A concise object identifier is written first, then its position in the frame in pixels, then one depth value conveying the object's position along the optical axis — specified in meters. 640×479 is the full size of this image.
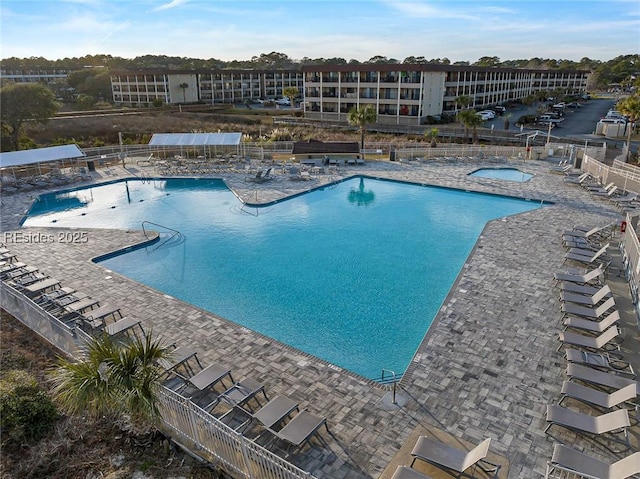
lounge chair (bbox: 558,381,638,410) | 7.72
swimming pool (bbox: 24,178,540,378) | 11.84
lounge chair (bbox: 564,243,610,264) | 13.84
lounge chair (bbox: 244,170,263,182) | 26.25
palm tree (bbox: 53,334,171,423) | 6.73
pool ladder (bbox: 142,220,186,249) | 18.02
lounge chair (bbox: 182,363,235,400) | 8.49
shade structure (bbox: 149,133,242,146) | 29.75
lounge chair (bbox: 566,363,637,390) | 8.27
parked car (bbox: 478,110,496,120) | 57.09
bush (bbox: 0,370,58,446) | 7.40
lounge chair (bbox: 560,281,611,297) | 11.82
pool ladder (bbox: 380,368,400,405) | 9.46
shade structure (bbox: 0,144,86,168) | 24.41
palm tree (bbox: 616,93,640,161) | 34.12
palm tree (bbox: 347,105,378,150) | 33.53
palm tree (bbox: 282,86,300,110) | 63.30
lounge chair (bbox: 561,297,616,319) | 10.70
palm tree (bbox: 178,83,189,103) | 76.19
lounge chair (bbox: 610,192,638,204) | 20.37
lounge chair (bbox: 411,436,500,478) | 6.56
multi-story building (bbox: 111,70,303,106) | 75.84
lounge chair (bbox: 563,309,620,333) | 10.10
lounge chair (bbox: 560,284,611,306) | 11.30
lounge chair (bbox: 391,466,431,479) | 6.34
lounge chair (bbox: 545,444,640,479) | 6.17
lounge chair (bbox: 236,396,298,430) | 7.51
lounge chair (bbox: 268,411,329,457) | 7.10
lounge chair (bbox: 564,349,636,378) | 8.94
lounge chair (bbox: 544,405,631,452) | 7.22
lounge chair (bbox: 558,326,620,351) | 9.47
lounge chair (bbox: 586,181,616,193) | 21.89
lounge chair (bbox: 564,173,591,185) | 24.18
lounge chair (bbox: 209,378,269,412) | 8.10
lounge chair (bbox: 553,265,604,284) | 12.33
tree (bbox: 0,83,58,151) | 42.37
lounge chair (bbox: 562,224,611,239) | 15.91
